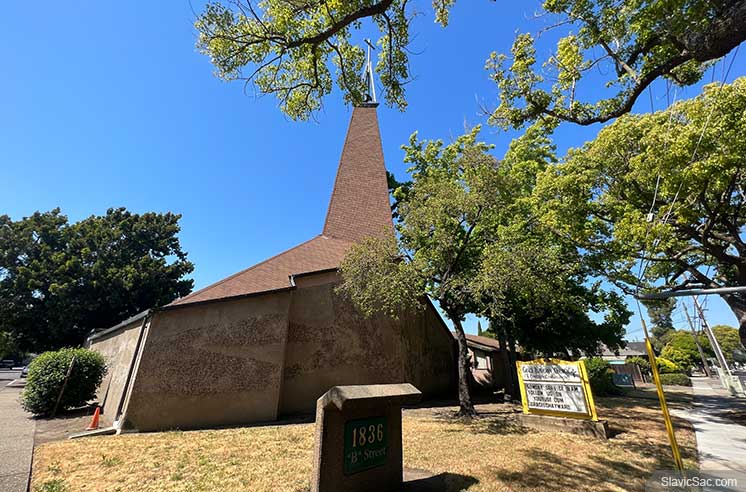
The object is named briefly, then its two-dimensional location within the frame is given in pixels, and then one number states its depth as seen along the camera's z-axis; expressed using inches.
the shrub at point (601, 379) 807.7
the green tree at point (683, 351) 1667.1
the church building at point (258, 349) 397.4
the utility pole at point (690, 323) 1266.4
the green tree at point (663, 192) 352.5
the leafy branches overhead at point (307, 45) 261.0
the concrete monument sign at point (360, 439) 177.6
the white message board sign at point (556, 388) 354.9
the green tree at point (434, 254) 461.1
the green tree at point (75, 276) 1011.3
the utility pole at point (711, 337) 1015.0
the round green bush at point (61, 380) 451.8
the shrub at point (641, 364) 1523.1
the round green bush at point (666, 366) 1350.9
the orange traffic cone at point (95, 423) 374.0
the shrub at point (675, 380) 1142.3
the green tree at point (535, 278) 434.3
